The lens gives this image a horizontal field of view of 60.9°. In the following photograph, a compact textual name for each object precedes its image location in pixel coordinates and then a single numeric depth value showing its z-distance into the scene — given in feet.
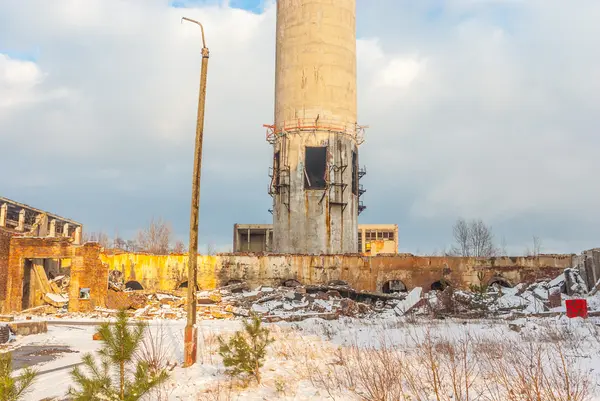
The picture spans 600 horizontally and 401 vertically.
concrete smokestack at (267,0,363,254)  116.06
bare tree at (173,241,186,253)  244.42
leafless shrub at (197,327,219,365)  34.47
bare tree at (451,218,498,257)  219.00
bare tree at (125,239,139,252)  239.95
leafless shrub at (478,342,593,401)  21.58
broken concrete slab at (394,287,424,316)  64.38
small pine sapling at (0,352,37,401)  15.58
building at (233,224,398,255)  202.18
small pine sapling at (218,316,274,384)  28.58
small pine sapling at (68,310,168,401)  18.38
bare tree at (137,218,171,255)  232.53
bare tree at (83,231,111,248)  267.39
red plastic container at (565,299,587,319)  48.96
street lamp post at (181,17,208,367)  32.35
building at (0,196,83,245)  115.65
